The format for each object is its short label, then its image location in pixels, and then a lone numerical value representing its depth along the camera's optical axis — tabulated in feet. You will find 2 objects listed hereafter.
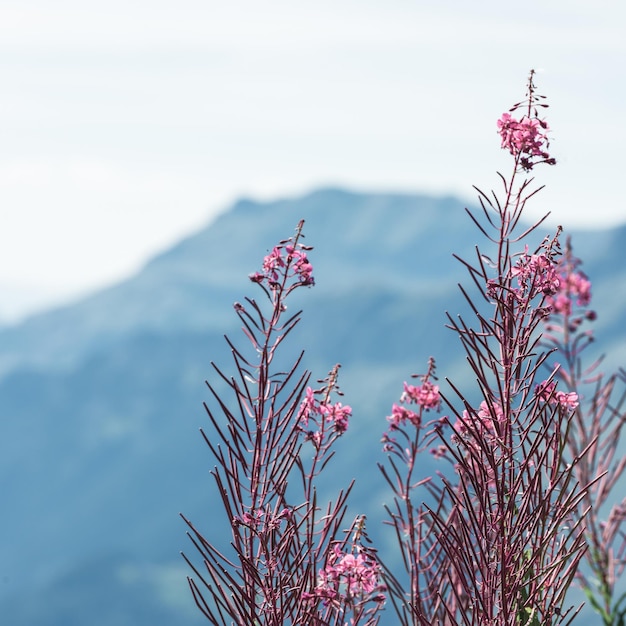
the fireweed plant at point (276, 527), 13.48
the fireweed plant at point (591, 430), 24.49
